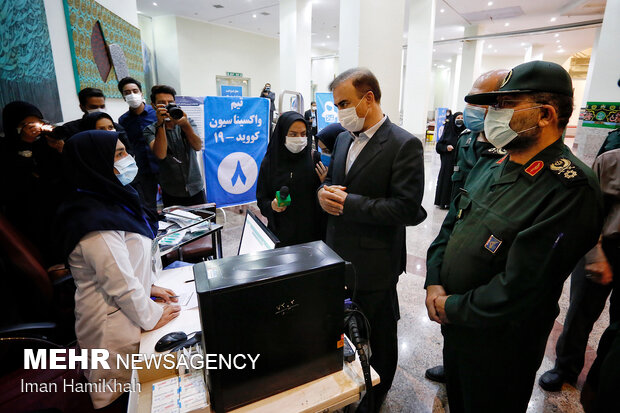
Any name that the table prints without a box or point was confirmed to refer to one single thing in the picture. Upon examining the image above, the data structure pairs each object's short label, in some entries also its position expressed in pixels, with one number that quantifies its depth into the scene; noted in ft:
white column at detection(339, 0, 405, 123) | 9.44
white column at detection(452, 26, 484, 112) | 36.68
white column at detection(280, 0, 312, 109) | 24.27
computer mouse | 3.36
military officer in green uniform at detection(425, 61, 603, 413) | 2.97
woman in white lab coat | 3.66
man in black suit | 4.42
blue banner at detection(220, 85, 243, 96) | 23.81
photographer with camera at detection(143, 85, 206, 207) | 8.95
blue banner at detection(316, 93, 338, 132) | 16.34
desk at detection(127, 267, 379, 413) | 2.66
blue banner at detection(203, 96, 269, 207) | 12.14
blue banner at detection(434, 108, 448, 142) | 30.81
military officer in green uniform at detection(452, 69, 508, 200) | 5.61
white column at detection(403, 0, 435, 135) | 24.36
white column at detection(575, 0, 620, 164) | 12.69
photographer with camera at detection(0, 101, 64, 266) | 6.26
